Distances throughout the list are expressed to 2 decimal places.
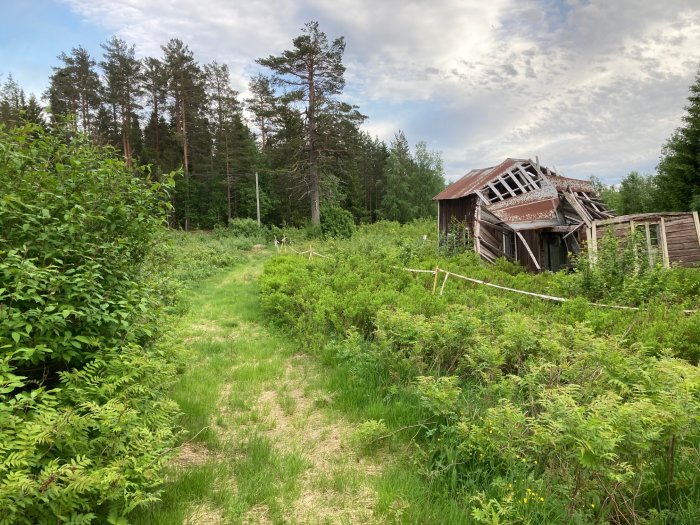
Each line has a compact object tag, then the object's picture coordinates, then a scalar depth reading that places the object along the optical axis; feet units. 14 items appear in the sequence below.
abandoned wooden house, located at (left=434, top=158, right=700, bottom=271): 45.32
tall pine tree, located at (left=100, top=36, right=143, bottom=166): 118.83
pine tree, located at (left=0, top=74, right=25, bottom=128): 122.98
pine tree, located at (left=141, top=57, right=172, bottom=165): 122.42
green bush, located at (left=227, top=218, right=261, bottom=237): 111.34
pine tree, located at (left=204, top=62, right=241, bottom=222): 131.64
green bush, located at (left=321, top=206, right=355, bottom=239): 104.27
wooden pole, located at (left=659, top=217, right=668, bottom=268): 44.94
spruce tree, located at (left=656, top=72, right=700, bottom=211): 81.46
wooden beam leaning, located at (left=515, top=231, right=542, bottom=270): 56.74
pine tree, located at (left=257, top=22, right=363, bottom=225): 92.48
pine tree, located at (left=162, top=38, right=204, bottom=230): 119.85
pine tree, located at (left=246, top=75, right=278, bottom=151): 143.86
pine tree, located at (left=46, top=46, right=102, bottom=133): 116.26
